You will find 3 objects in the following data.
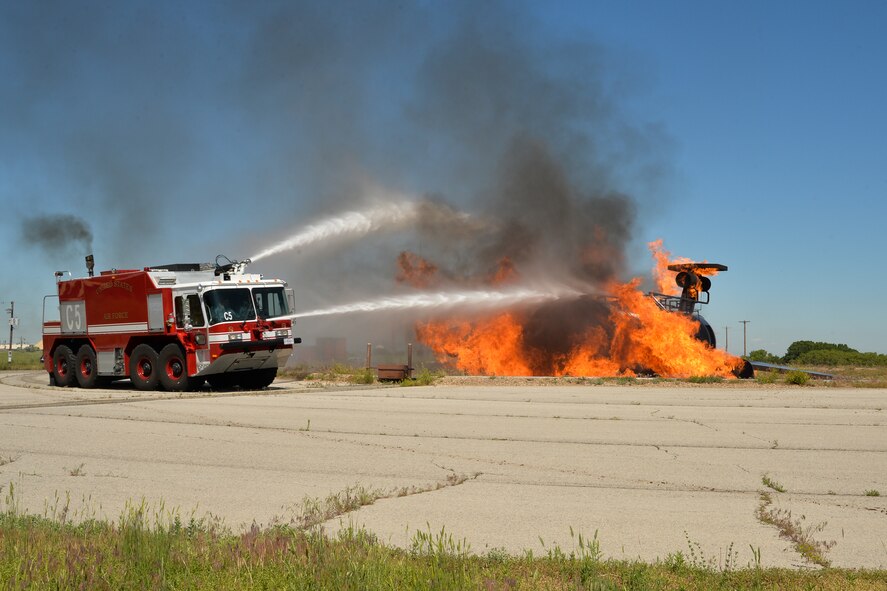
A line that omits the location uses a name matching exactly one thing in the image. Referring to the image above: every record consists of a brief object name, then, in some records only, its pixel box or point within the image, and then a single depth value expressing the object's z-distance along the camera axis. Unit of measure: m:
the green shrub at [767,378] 26.52
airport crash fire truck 22.50
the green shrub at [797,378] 26.12
